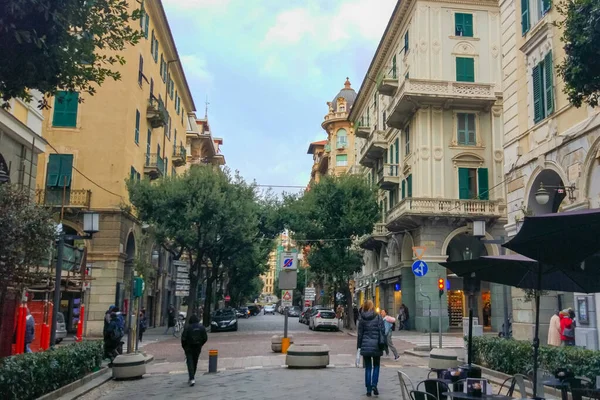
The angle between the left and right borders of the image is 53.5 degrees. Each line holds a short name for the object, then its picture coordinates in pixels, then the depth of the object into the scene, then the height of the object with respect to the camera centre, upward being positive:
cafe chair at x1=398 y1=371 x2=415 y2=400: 7.64 -0.99
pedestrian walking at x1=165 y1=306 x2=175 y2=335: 37.91 -1.10
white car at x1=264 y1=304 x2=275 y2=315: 107.38 -1.61
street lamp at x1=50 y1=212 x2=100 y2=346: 13.36 +1.18
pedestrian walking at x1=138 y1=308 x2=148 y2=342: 27.29 -1.33
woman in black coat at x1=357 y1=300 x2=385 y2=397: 11.30 -0.76
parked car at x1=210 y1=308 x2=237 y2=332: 36.98 -1.37
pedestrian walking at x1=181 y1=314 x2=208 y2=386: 13.20 -0.95
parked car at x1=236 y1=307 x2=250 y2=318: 70.75 -1.49
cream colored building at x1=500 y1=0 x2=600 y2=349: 15.93 +4.98
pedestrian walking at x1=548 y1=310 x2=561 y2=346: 16.11 -0.61
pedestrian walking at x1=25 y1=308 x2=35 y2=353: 15.83 -0.94
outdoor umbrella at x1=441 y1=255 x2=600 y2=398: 8.70 +0.54
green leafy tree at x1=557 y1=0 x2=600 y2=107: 8.89 +3.99
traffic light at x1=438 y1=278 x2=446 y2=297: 21.47 +0.72
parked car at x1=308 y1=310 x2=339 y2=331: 38.22 -1.13
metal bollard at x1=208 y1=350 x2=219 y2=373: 15.41 -1.62
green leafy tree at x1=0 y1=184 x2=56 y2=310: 9.25 +0.93
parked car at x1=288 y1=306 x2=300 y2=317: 85.72 -1.63
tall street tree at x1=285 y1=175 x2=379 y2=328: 39.28 +5.38
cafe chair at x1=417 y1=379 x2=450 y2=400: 7.74 -1.07
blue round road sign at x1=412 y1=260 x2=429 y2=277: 20.23 +1.23
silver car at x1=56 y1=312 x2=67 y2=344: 24.08 -1.38
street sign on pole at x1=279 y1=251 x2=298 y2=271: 19.91 +1.32
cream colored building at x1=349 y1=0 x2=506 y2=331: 34.50 +9.74
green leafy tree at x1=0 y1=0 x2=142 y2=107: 7.42 +3.44
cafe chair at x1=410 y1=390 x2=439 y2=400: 7.11 -1.08
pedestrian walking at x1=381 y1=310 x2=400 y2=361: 20.66 -0.69
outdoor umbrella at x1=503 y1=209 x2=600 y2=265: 6.42 +0.81
